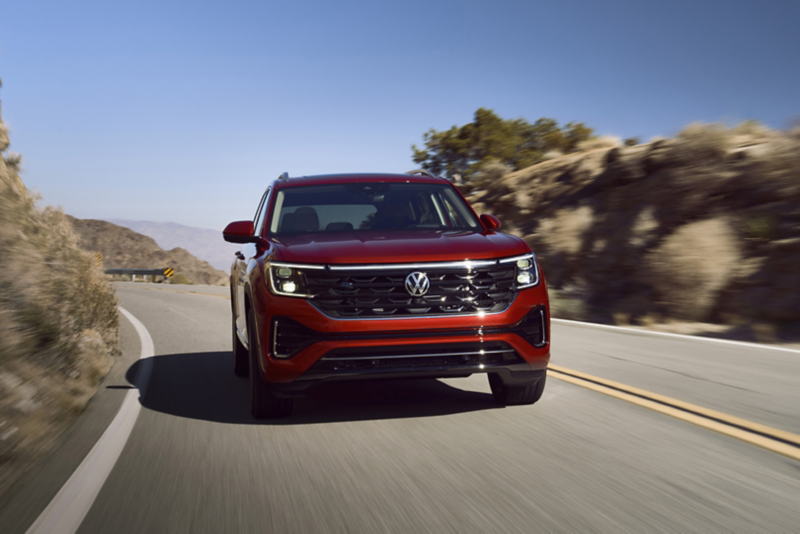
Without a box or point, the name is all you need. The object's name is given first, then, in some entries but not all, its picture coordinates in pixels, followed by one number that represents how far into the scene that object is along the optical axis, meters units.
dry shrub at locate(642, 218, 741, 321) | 13.52
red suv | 5.07
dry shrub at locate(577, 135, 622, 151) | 28.73
